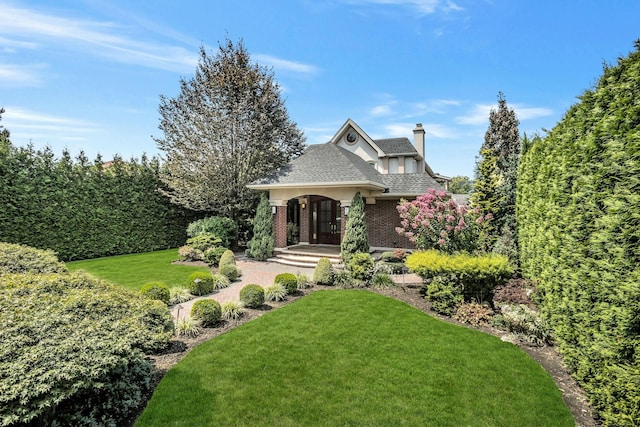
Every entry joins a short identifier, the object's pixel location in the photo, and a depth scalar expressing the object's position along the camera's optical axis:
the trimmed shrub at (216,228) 16.97
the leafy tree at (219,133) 17.97
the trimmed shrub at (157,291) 8.16
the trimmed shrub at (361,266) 10.83
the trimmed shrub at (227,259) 12.92
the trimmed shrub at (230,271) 11.70
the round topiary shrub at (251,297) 8.43
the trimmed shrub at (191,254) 15.58
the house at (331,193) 14.72
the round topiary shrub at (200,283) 9.86
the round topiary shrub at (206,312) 7.20
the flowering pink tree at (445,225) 9.77
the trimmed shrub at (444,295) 8.05
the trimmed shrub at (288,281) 9.66
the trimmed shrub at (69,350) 2.88
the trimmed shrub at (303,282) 10.48
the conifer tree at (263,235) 15.73
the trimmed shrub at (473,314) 7.38
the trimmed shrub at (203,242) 15.75
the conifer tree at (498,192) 11.32
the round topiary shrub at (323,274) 10.92
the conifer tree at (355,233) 13.51
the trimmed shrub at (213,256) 14.89
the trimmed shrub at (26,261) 6.31
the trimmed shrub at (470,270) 7.75
